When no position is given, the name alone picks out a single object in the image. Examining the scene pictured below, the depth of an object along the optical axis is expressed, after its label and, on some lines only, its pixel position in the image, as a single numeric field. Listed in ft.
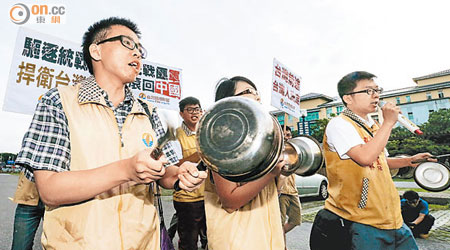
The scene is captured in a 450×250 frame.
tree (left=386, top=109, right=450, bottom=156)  104.63
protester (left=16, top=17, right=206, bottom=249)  3.97
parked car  35.24
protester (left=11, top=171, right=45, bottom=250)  9.92
